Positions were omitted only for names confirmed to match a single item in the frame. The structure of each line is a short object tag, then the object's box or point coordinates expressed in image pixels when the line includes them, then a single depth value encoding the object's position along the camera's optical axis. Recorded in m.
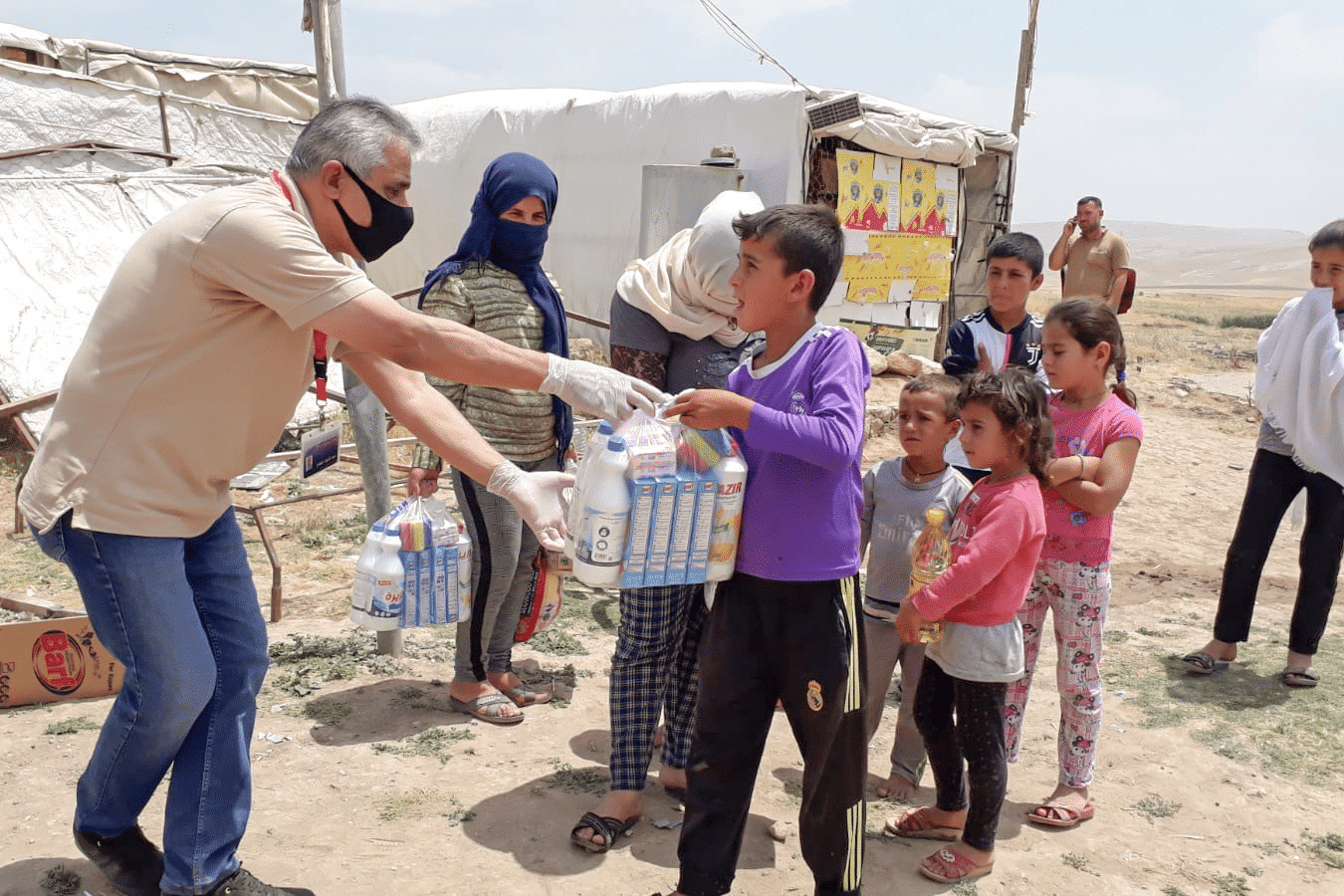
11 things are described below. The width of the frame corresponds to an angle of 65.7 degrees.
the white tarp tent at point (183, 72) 12.35
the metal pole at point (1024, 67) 12.55
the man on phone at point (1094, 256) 8.15
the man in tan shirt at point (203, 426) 2.24
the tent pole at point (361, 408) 4.11
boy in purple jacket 2.46
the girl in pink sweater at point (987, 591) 2.86
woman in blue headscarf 3.66
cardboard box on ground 3.70
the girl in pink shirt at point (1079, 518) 3.19
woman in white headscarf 3.13
